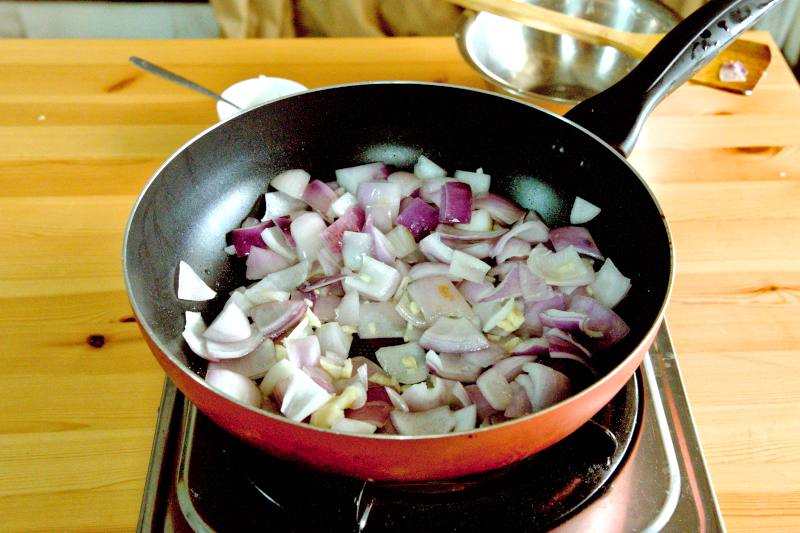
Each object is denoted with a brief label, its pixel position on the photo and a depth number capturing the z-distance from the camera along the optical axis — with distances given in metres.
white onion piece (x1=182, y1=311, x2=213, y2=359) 0.65
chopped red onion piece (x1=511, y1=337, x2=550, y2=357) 0.67
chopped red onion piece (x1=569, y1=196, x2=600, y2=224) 0.77
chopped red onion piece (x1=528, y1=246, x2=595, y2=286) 0.73
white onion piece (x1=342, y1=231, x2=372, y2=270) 0.77
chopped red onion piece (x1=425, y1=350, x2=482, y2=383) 0.66
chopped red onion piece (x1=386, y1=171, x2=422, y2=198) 0.84
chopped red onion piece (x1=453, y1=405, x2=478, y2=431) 0.60
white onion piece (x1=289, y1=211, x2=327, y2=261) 0.79
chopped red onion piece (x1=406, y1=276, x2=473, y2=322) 0.71
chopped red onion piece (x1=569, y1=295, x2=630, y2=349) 0.67
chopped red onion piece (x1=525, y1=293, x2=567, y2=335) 0.71
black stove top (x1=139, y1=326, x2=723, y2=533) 0.56
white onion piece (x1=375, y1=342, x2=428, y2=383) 0.66
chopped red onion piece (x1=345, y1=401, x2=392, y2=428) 0.60
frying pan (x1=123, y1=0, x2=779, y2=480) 0.49
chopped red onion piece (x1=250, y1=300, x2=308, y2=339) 0.69
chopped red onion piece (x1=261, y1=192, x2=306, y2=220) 0.82
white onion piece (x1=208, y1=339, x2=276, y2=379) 0.65
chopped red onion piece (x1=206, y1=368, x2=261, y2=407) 0.61
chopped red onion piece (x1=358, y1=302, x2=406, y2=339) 0.71
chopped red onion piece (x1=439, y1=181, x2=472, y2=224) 0.80
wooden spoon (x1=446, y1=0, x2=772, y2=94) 0.98
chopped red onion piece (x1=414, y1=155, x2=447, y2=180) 0.86
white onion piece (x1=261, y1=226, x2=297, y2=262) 0.78
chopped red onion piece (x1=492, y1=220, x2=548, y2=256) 0.77
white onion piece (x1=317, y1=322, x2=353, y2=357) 0.69
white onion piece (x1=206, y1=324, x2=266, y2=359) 0.65
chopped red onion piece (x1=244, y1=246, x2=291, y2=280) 0.77
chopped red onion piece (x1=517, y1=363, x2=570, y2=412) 0.60
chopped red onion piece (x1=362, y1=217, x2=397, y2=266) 0.77
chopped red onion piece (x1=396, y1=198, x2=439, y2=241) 0.81
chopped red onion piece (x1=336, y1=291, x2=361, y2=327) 0.72
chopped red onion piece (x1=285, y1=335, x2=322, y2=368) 0.65
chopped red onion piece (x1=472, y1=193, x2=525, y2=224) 0.82
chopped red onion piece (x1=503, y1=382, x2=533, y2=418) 0.61
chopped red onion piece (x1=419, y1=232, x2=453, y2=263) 0.77
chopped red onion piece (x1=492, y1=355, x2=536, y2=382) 0.65
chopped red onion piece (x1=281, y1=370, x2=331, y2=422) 0.58
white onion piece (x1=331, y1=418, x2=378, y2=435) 0.58
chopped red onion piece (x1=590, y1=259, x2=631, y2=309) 0.71
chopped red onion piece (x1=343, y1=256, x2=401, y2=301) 0.73
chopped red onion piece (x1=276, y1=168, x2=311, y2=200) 0.83
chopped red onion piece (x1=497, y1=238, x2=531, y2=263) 0.77
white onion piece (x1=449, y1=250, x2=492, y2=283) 0.75
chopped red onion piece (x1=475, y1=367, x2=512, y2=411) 0.62
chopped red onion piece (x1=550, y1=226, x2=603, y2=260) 0.75
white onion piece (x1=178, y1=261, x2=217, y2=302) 0.70
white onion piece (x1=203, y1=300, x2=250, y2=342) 0.67
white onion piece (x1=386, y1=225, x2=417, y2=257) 0.80
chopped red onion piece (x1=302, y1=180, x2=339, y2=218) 0.82
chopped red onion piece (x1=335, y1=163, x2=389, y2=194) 0.85
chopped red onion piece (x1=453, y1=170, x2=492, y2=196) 0.84
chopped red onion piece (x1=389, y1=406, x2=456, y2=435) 0.59
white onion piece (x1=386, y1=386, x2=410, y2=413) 0.62
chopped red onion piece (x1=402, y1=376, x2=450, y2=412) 0.63
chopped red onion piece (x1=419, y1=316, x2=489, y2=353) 0.67
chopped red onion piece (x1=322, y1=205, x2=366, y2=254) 0.79
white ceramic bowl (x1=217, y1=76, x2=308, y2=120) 0.98
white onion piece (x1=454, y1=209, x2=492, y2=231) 0.80
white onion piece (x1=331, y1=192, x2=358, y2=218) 0.81
